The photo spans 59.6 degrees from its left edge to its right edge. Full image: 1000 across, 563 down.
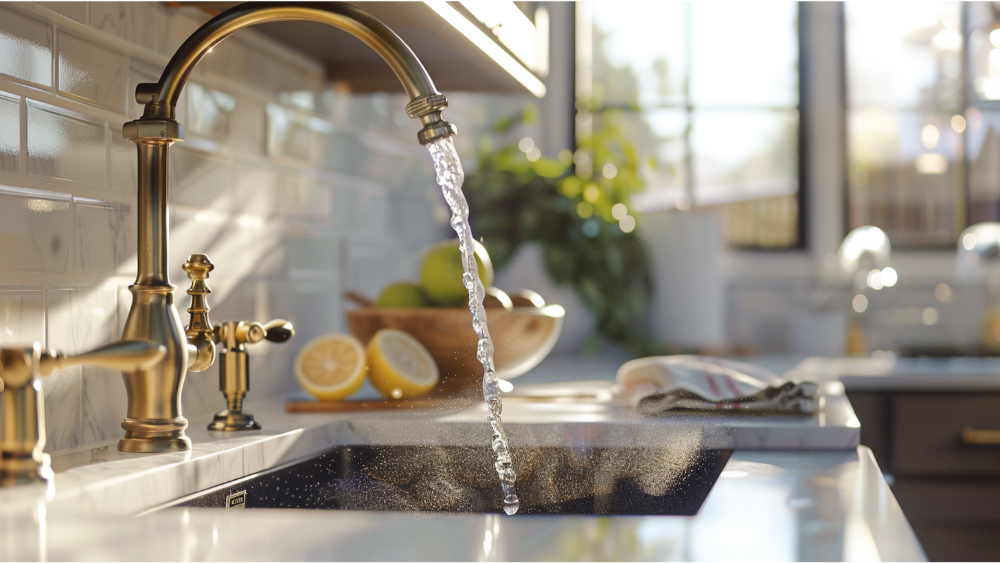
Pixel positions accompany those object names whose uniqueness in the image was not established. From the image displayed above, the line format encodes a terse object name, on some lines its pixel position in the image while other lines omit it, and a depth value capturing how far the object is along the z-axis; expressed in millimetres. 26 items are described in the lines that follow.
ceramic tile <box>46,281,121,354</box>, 807
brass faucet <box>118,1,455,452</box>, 728
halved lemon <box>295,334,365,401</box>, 1094
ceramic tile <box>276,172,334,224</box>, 1315
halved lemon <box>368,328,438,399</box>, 1119
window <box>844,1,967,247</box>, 2535
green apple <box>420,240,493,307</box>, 1270
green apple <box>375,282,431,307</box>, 1265
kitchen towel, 1041
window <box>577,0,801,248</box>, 2580
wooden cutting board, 1073
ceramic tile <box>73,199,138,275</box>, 842
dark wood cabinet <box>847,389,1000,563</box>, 1571
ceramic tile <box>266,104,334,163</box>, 1263
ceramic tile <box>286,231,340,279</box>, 1340
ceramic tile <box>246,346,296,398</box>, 1204
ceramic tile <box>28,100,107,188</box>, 775
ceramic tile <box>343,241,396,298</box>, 1569
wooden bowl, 1197
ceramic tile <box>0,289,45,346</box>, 738
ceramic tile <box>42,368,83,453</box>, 797
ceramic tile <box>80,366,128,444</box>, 853
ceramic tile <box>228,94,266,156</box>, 1153
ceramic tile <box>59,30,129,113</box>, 818
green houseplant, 1936
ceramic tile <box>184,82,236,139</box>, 1034
